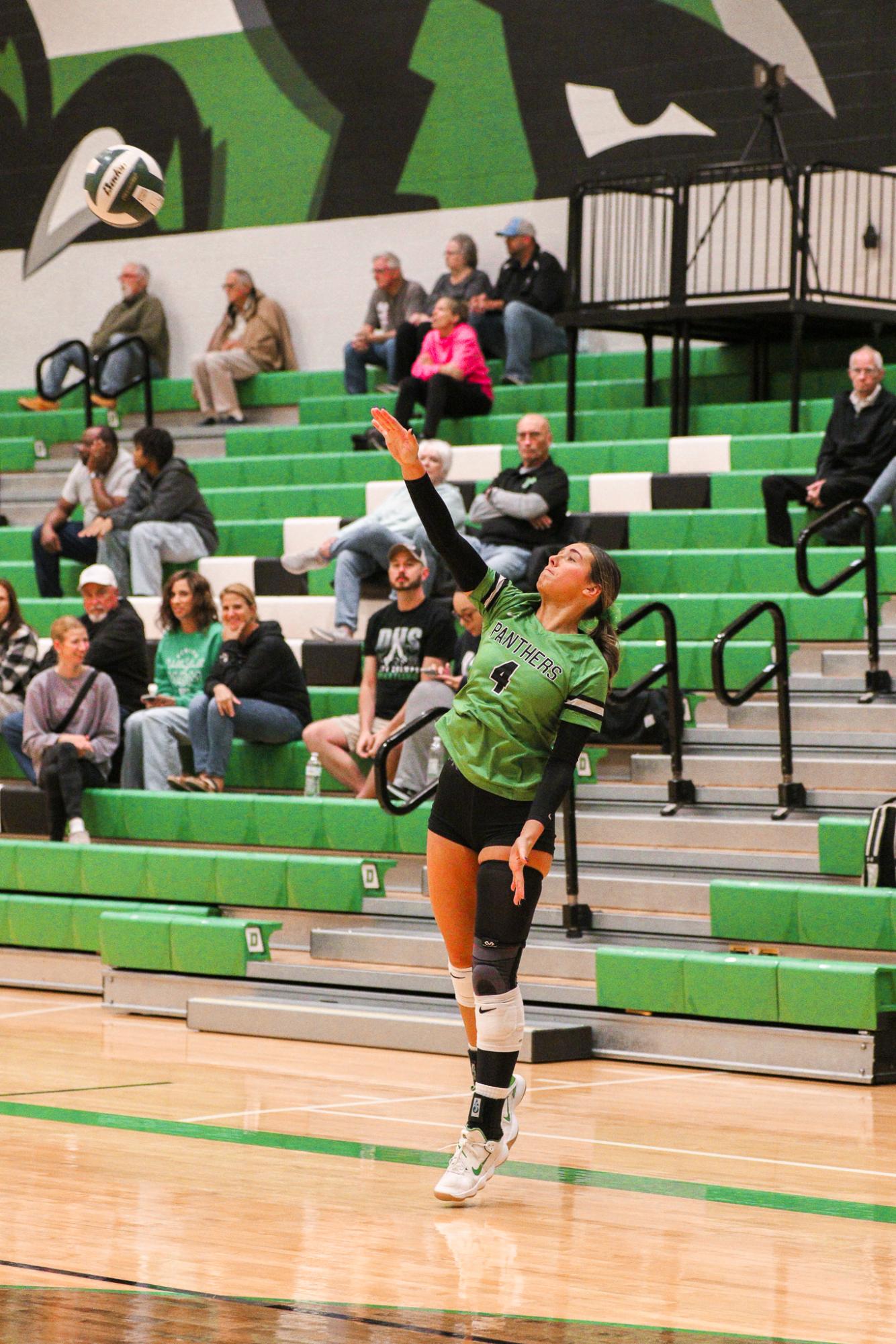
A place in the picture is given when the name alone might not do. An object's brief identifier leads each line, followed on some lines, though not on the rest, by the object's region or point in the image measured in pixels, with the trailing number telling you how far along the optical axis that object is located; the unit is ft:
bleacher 38.60
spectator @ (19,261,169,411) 84.15
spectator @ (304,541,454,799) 50.09
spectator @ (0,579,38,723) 56.74
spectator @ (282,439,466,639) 56.79
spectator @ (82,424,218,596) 63.34
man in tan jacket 81.15
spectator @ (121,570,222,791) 53.54
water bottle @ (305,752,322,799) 51.84
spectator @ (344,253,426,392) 77.04
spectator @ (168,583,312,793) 52.22
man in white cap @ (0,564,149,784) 55.06
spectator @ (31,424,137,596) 65.62
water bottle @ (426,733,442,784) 47.50
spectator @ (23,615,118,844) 52.27
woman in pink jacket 66.74
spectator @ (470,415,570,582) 54.56
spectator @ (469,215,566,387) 72.52
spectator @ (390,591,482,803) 47.99
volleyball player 26.82
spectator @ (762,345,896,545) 54.00
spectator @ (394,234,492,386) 74.10
